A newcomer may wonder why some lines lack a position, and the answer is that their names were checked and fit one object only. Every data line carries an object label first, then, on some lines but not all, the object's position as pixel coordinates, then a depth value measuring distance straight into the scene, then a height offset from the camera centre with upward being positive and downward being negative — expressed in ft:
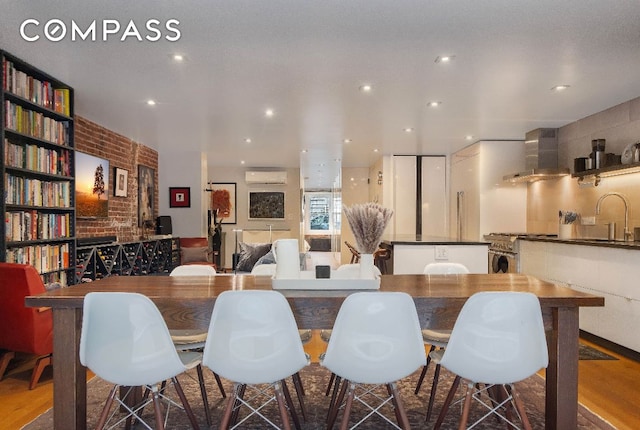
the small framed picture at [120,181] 20.15 +1.58
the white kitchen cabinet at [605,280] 11.95 -1.98
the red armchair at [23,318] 9.54 -2.23
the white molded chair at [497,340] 6.08 -1.74
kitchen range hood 19.39 +2.75
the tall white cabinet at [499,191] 21.99 +1.18
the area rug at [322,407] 8.00 -3.77
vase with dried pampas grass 7.38 -0.18
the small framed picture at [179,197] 25.93 +1.08
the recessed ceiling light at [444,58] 10.85 +3.86
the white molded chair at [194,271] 9.52 -1.19
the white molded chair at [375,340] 5.97 -1.70
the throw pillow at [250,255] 17.52 -1.57
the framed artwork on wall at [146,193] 23.29 +1.23
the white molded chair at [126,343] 5.97 -1.73
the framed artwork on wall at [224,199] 33.94 +1.25
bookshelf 11.16 +1.22
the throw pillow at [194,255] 23.40 -2.07
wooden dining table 6.50 -1.55
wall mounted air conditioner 33.47 +2.88
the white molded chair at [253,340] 5.90 -1.68
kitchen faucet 14.88 +0.02
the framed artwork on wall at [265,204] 34.22 +0.87
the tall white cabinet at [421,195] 27.37 +1.23
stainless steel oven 17.98 -1.63
